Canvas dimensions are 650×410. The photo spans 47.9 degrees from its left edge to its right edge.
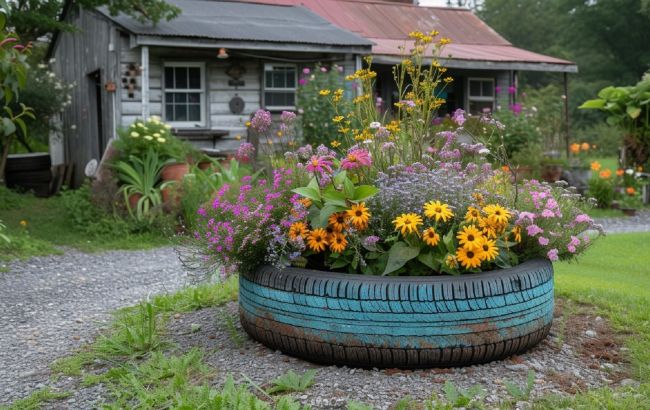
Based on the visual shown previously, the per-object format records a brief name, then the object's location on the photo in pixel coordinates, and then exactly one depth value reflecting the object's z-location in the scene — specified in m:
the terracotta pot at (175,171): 9.83
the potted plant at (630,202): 12.13
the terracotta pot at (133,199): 9.63
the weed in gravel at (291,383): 3.31
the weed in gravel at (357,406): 2.99
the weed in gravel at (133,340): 4.02
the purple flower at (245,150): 4.60
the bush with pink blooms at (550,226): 3.91
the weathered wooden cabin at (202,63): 12.11
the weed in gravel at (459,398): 3.09
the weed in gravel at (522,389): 3.21
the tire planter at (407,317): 3.50
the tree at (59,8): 10.91
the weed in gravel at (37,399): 3.36
